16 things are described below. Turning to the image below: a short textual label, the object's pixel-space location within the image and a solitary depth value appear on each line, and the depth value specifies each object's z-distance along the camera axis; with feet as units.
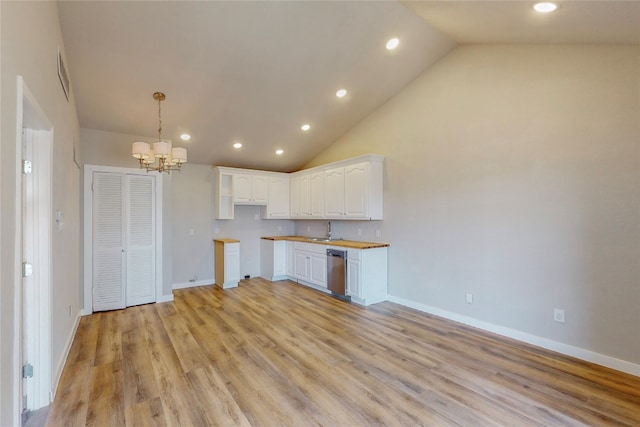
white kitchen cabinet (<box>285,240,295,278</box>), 20.31
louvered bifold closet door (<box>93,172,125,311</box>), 14.25
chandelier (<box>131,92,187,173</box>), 10.48
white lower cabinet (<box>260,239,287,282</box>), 20.29
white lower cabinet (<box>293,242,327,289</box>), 17.22
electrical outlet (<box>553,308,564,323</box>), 9.79
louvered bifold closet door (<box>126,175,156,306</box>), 15.12
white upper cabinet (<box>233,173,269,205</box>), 19.42
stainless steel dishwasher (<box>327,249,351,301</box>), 15.57
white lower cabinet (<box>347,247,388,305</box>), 14.66
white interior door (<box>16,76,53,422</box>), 6.96
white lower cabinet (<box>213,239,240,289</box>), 18.30
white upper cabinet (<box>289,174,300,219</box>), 20.97
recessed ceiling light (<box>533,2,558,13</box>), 7.61
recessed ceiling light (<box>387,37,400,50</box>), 11.68
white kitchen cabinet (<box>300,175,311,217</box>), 19.81
